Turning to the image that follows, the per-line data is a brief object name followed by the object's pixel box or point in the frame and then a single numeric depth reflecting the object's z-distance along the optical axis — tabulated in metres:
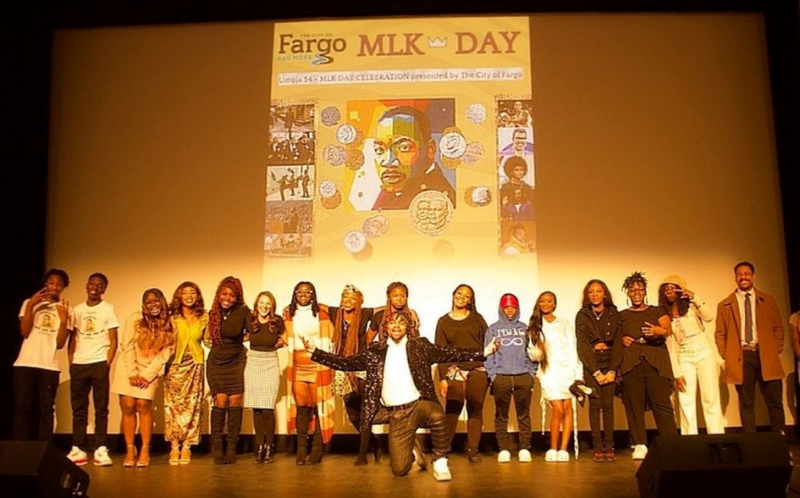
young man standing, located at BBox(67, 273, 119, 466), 5.74
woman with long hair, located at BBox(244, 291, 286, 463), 5.77
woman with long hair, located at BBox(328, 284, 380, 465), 5.95
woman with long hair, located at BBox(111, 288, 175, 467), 5.61
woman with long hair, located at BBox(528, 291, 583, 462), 5.70
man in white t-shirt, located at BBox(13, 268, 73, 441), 5.67
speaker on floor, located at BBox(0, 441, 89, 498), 3.47
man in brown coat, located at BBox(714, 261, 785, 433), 5.73
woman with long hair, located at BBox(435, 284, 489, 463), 5.80
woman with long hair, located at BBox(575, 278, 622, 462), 5.67
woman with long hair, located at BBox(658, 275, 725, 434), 5.80
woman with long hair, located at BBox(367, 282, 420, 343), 5.62
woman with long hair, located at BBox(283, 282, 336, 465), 5.81
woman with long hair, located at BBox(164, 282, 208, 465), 5.73
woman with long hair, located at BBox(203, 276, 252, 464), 5.66
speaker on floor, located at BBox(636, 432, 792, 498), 3.46
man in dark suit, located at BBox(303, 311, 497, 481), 5.10
